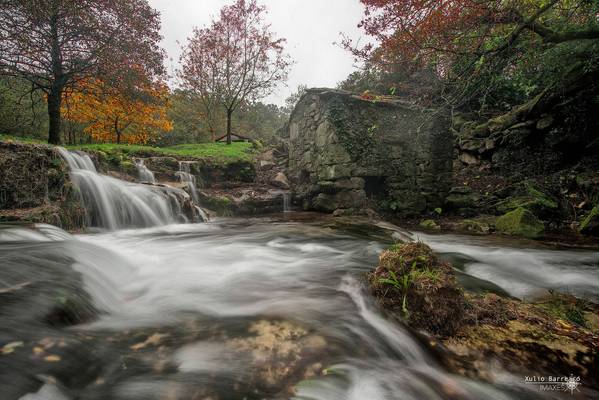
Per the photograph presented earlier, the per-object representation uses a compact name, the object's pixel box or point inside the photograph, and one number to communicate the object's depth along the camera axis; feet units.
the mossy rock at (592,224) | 19.19
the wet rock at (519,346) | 5.75
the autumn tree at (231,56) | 61.00
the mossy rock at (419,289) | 6.93
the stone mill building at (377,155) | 32.09
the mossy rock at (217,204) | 33.42
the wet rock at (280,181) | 41.06
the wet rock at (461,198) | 29.99
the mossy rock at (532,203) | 23.39
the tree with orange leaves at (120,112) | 37.58
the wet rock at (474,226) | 23.55
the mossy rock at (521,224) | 20.93
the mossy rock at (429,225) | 27.30
